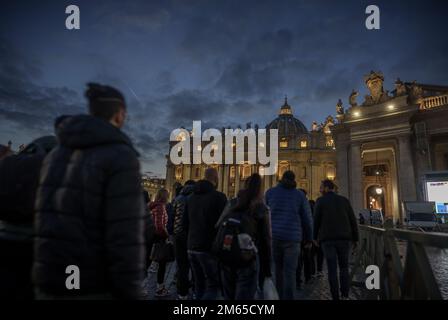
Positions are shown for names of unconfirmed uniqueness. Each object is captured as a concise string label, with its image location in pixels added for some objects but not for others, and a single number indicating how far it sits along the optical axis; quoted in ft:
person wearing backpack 9.89
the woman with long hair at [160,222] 18.13
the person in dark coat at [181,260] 16.30
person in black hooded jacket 5.44
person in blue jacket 13.73
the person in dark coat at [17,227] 7.28
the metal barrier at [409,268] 8.98
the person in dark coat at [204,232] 12.46
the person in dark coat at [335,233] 16.12
